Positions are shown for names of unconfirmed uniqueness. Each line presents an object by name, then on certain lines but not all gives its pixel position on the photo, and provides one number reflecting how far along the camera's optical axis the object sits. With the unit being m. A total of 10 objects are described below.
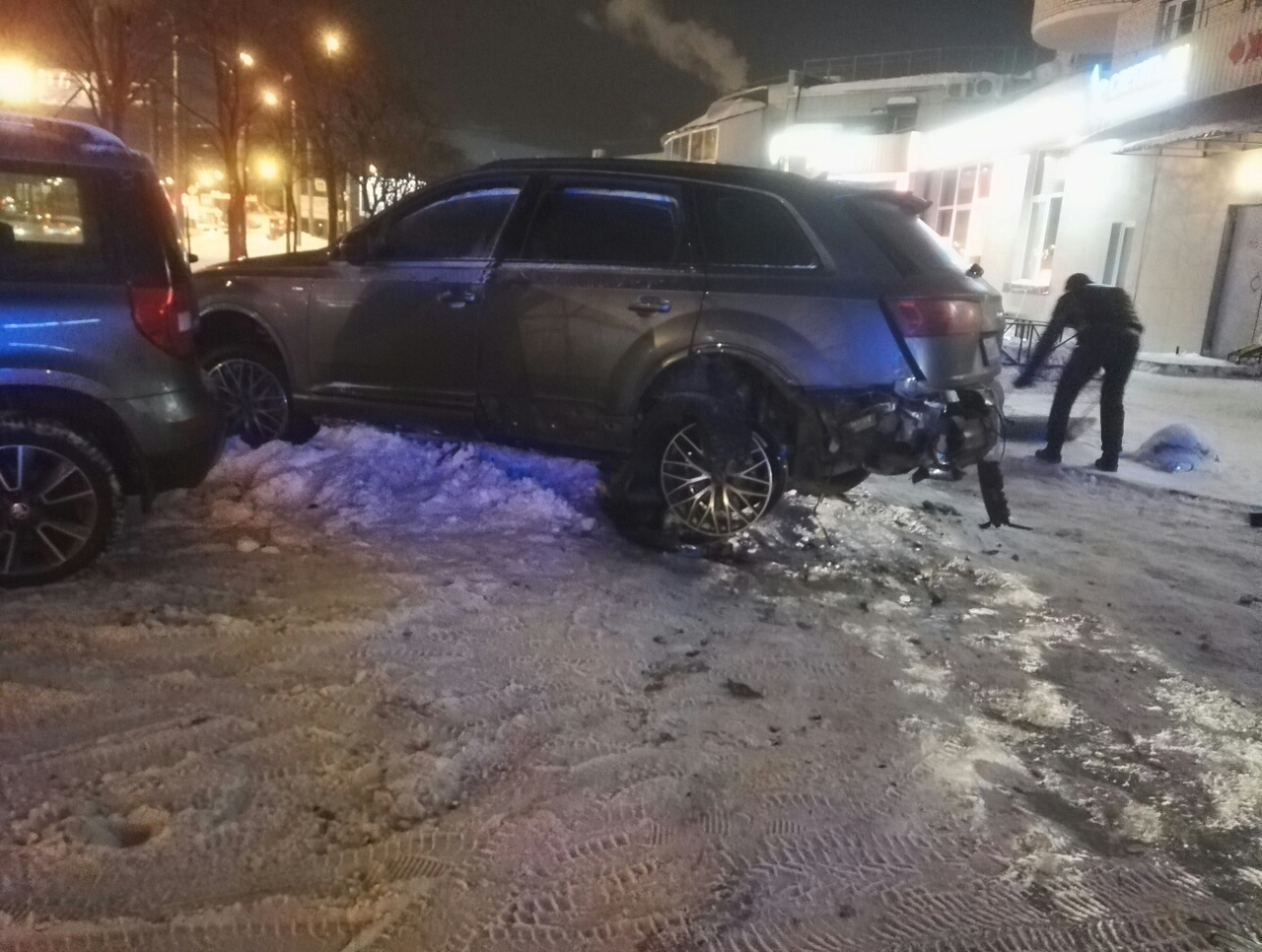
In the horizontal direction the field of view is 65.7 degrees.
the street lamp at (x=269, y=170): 34.44
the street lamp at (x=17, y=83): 19.11
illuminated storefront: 14.70
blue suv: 3.98
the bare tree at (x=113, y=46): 17.55
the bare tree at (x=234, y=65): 20.17
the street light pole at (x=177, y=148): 23.14
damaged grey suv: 4.75
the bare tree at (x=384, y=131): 28.87
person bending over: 7.93
